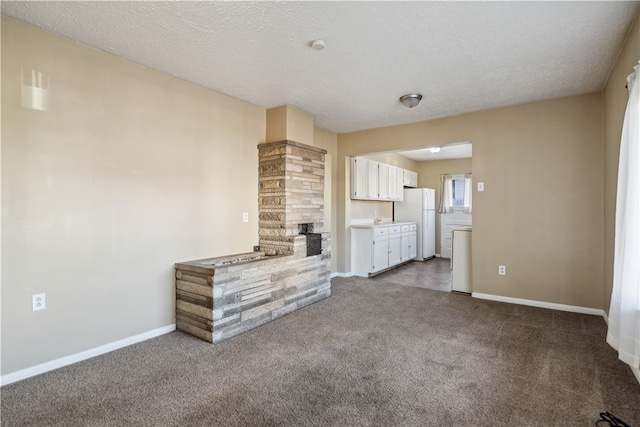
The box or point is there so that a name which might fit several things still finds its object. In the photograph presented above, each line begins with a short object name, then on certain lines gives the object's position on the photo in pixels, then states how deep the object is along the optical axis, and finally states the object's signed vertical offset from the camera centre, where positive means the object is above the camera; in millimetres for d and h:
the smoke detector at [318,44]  2366 +1256
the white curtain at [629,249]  1864 -276
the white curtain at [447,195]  7691 +265
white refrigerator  7148 -171
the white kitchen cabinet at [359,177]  5422 +508
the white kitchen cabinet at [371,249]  5301 -754
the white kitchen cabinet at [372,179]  5766 +502
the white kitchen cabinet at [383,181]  6137 +498
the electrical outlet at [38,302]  2215 -681
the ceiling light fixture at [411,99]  3478 +1215
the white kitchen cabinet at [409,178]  7277 +671
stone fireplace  2799 -611
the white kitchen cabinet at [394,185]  6574 +459
